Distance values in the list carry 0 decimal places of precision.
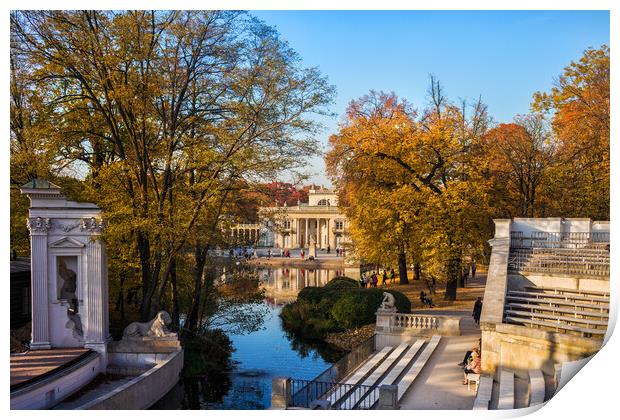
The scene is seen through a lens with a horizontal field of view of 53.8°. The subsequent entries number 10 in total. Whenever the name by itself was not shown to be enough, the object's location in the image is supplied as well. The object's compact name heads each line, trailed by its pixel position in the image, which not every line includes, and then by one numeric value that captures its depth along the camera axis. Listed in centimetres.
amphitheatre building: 1260
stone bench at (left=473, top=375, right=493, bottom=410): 1186
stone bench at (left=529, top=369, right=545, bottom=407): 1178
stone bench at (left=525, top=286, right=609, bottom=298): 1596
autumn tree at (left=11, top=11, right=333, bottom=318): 1602
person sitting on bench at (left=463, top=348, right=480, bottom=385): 1415
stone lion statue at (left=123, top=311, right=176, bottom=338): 1602
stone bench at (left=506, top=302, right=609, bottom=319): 1450
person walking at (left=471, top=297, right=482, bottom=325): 2064
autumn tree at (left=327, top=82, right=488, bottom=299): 2391
